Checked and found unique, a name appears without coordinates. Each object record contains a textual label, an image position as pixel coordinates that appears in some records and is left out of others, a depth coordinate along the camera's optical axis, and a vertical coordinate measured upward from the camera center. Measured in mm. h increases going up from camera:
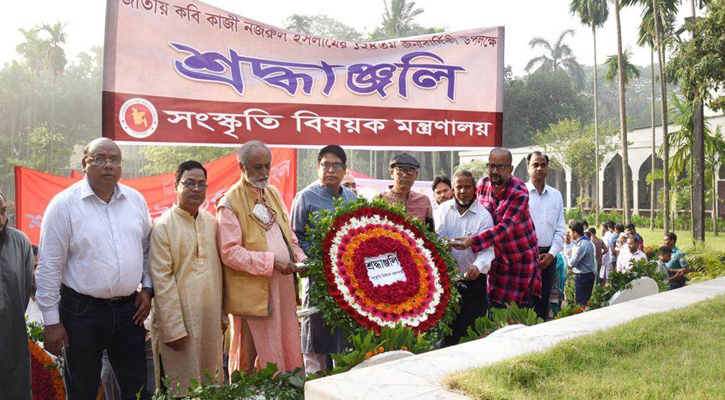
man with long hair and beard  3586 -364
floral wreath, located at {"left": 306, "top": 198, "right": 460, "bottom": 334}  3715 -401
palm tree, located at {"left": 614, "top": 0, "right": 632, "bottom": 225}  22422 +4869
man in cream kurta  3494 -454
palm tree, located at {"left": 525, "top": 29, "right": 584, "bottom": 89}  60000 +15638
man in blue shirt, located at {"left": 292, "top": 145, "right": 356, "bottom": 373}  4055 -33
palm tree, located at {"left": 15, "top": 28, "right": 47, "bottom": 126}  46594 +12703
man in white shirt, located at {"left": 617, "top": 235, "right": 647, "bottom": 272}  10070 -725
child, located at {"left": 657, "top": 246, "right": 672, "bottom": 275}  10133 -779
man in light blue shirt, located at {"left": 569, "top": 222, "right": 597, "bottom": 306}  8828 -857
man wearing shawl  2995 -528
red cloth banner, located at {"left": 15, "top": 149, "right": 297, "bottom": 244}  6398 +298
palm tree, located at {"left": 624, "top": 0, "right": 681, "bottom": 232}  19969 +6148
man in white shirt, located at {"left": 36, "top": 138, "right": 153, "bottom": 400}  3229 -372
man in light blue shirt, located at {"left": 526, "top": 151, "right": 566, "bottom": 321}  5348 -19
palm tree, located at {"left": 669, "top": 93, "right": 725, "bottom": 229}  17016 +2063
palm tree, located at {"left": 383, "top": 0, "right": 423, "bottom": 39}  47281 +15472
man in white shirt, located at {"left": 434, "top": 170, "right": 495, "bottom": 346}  4633 -197
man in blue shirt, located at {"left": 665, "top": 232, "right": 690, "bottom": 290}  9766 -981
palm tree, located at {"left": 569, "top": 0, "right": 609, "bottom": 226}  28453 +9588
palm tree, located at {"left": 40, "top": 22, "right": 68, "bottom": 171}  45531 +12679
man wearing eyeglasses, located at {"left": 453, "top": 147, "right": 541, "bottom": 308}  4746 -271
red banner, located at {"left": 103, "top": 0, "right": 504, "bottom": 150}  4312 +1073
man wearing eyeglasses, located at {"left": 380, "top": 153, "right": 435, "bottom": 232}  4492 +138
